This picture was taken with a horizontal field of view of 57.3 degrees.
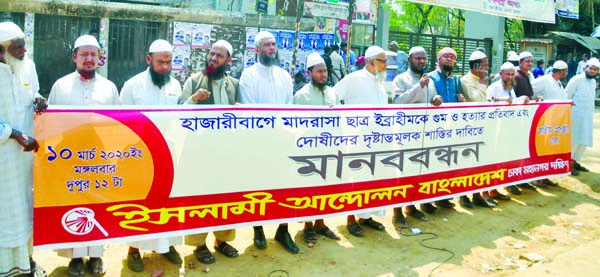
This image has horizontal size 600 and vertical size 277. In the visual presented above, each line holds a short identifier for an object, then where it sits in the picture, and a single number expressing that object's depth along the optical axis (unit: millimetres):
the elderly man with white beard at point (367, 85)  5277
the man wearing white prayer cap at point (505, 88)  6562
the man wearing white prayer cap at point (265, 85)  4707
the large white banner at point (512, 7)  10070
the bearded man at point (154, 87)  4223
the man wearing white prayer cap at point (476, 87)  6191
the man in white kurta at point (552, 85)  7656
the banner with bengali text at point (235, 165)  3664
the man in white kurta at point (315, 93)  4875
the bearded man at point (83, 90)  3924
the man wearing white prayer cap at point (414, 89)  5426
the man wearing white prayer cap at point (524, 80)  7250
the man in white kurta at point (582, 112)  8047
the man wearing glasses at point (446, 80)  5805
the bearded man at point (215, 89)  4363
